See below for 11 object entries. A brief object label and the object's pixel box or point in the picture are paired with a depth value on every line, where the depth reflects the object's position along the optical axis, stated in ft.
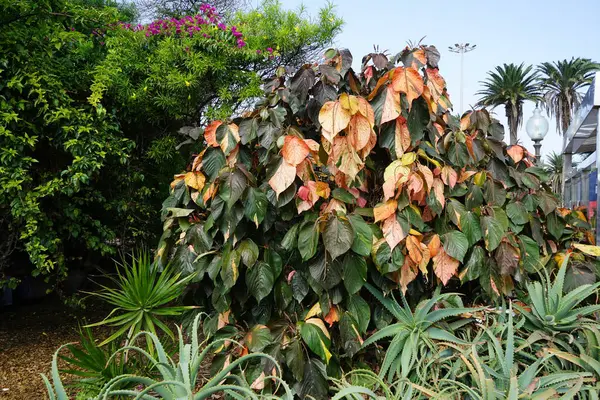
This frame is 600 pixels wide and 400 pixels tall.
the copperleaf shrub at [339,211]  6.52
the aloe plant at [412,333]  6.37
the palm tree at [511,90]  114.52
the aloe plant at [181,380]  3.98
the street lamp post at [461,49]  72.90
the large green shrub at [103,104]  13.05
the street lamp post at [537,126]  28.53
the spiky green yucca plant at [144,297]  8.91
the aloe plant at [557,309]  6.83
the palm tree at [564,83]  114.01
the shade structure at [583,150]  11.10
